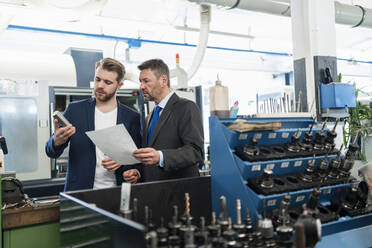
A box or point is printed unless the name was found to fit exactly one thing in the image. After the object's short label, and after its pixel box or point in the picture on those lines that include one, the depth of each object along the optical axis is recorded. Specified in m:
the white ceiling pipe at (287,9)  2.92
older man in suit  1.52
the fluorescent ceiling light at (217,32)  3.71
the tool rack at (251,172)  1.30
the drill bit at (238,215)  1.07
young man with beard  1.61
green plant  2.69
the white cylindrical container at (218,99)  1.59
